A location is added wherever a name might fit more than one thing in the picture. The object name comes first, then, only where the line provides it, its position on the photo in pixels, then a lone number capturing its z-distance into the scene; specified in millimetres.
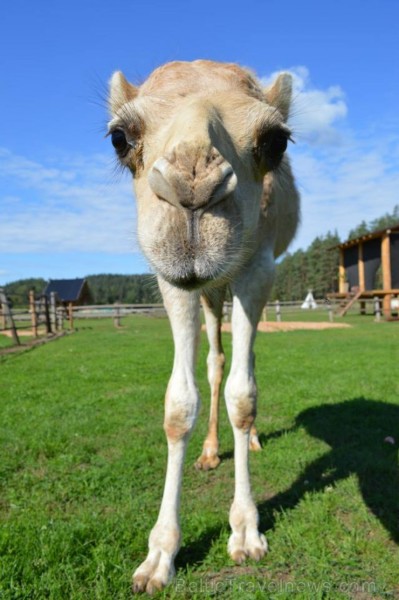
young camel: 1914
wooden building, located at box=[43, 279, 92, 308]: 66500
